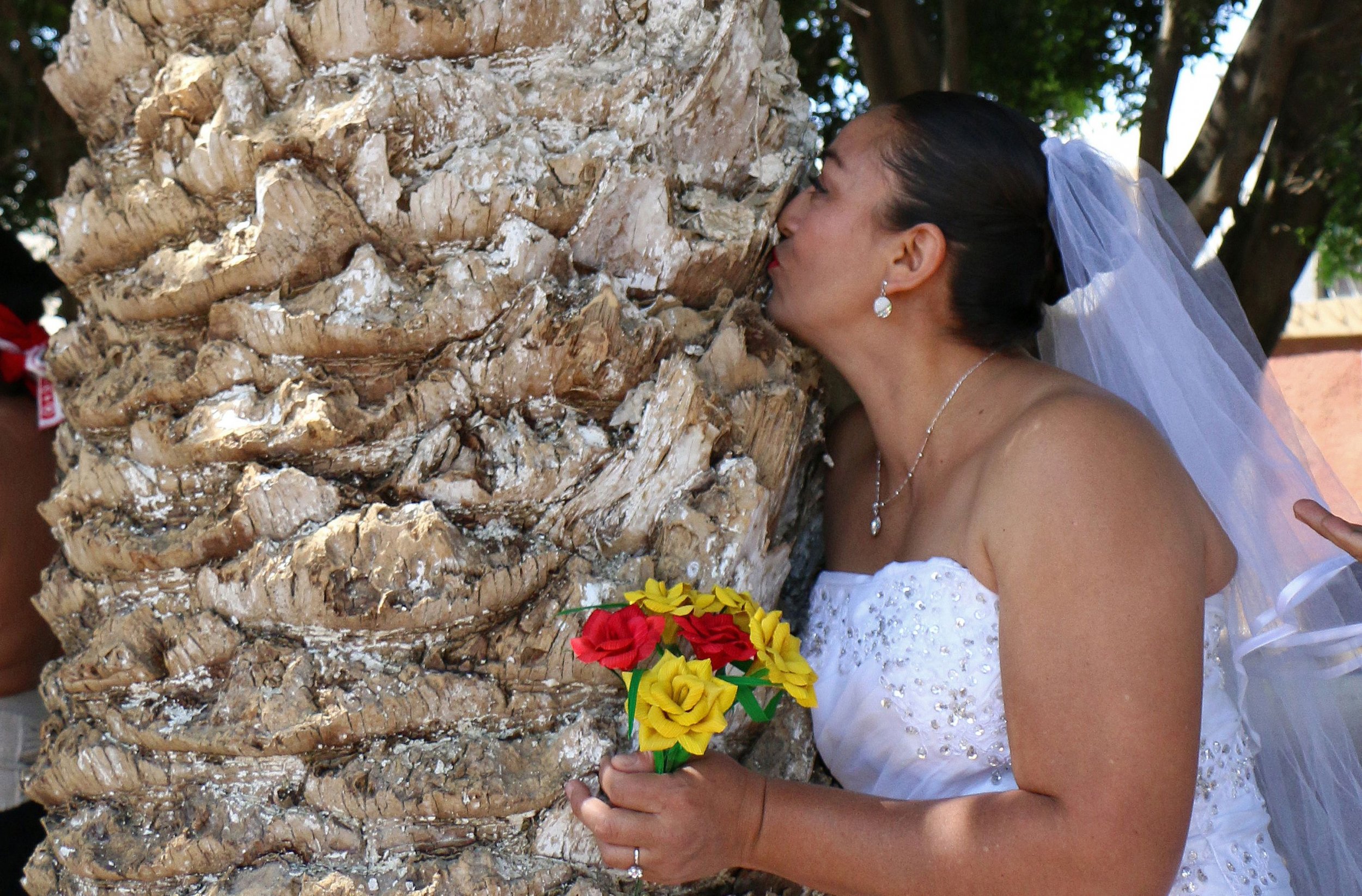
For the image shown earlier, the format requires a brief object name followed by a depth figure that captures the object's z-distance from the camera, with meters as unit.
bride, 1.78
